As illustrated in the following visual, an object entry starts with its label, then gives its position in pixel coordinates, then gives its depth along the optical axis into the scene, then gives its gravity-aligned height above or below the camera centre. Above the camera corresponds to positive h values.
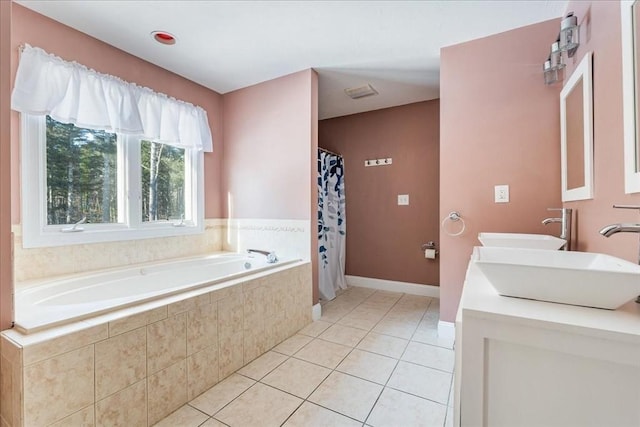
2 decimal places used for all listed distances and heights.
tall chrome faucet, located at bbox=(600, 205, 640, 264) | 0.80 -0.06
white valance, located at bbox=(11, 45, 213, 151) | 1.72 +0.81
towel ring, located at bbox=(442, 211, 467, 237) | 2.17 -0.07
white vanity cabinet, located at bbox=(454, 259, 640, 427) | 0.62 -0.37
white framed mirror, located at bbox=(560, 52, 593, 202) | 1.34 +0.41
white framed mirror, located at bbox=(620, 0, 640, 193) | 0.95 +0.41
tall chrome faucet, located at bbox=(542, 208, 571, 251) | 1.57 -0.09
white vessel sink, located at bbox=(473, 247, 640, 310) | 0.67 -0.19
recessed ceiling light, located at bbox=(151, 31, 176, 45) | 2.04 +1.30
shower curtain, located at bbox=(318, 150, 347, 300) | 3.17 -0.16
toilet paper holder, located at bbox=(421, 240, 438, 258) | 3.18 -0.44
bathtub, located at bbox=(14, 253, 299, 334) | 1.21 -0.45
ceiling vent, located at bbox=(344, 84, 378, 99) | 2.95 +1.29
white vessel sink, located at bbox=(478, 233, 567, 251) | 1.49 -0.17
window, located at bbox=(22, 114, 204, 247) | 1.79 +0.21
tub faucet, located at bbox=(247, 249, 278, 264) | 2.44 -0.40
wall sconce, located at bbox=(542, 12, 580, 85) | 1.50 +0.92
